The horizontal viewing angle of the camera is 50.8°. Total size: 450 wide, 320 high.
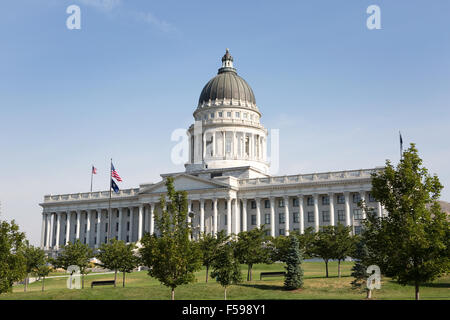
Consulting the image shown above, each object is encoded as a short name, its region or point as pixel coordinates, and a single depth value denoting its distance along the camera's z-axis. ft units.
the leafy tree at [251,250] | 161.07
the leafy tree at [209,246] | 160.76
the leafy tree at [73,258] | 169.78
